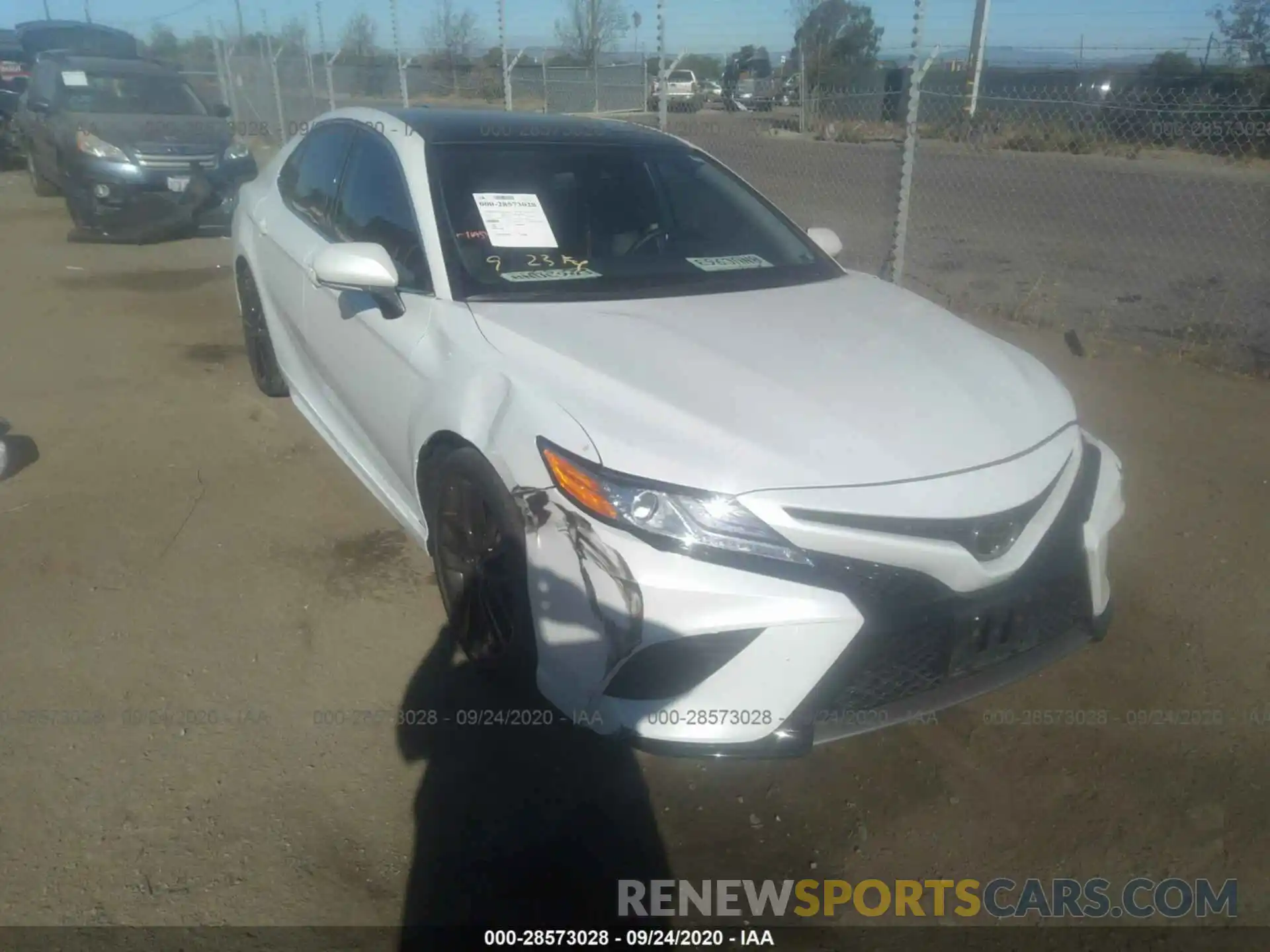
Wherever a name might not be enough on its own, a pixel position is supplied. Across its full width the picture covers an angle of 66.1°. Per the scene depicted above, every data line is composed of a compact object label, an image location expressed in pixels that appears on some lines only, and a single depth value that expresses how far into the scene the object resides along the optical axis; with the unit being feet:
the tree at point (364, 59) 56.29
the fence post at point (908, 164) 19.21
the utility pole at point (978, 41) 29.78
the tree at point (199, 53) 93.53
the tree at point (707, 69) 80.49
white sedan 7.50
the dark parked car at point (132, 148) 31.71
